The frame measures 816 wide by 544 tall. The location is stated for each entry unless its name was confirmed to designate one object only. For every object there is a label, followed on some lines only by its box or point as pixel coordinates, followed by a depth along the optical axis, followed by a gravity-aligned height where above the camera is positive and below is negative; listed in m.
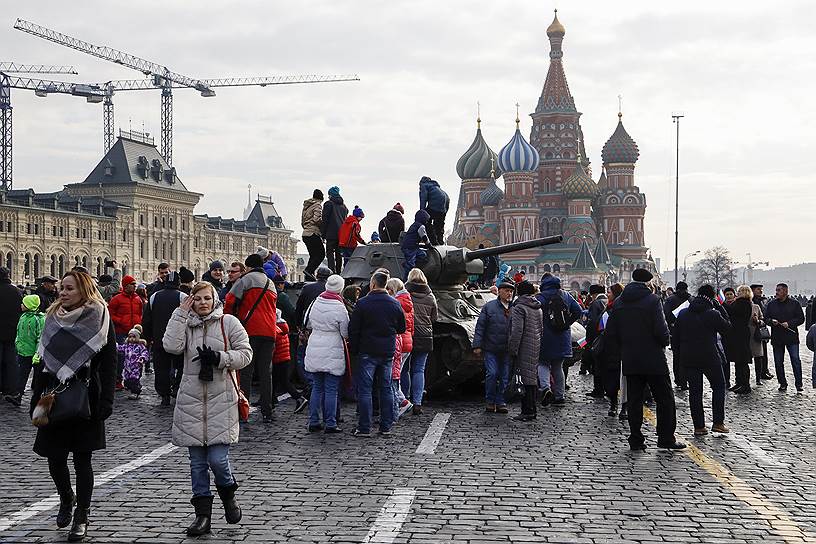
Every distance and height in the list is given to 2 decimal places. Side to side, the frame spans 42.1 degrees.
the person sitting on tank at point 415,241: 14.95 +0.48
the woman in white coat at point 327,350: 10.90 -0.78
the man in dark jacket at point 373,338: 10.90 -0.65
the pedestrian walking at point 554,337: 13.38 -0.79
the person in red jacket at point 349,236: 17.28 +0.63
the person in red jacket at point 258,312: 11.30 -0.41
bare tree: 120.21 +1.23
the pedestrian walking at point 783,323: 16.80 -0.77
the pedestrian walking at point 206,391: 6.71 -0.76
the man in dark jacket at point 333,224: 17.55 +0.84
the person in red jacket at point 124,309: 14.99 -0.50
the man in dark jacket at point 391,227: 16.36 +0.74
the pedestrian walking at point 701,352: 11.24 -0.82
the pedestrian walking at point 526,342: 12.36 -0.80
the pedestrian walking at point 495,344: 12.71 -0.83
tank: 13.70 -0.27
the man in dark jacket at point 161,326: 13.15 -0.65
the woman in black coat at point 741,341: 16.22 -1.01
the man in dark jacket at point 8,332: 13.71 -0.76
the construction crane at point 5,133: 105.94 +14.12
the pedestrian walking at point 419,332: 12.62 -0.68
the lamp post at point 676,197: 69.36 +5.16
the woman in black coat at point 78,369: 6.54 -0.60
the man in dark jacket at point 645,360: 10.16 -0.81
